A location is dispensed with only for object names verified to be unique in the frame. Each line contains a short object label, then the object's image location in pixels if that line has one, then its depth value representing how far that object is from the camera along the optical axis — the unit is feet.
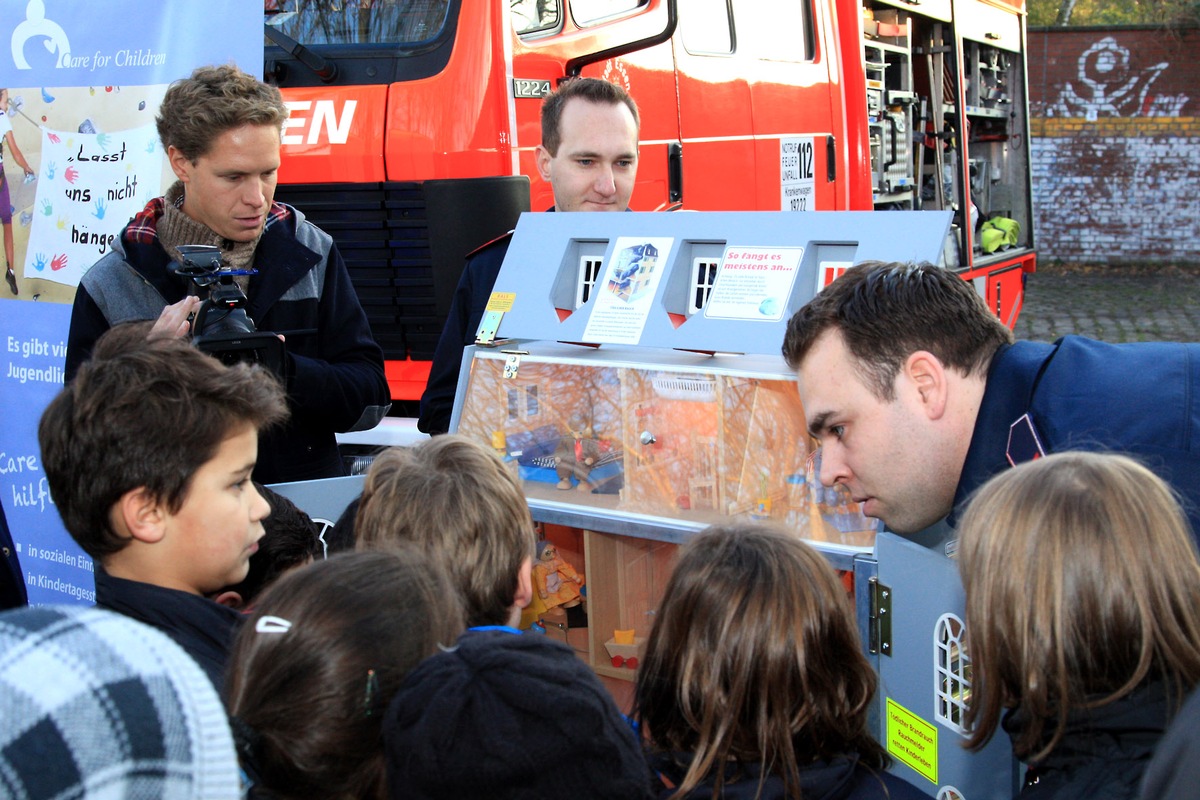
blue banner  11.57
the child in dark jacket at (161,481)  6.09
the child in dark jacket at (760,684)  5.60
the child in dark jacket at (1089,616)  4.86
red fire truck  14.08
